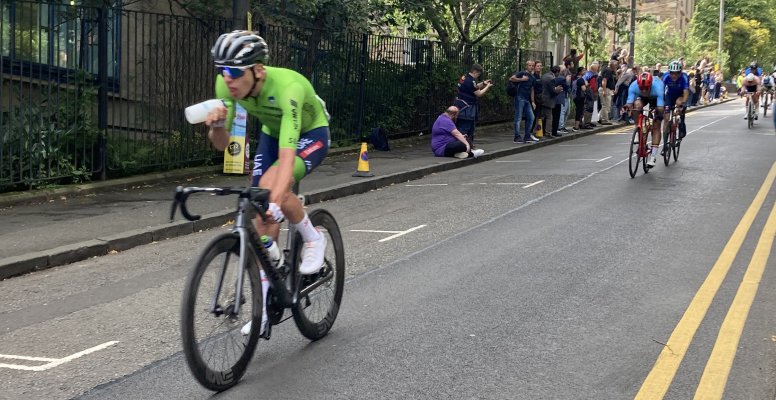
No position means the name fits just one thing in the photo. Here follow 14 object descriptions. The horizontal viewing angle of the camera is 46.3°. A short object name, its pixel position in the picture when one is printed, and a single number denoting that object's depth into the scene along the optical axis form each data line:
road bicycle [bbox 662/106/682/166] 16.50
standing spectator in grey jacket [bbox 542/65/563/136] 23.59
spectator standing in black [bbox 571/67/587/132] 26.88
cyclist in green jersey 4.94
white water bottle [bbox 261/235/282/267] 5.17
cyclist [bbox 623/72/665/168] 15.53
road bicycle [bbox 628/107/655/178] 15.02
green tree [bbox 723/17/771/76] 79.06
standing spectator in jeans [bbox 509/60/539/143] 22.30
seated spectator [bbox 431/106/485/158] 18.91
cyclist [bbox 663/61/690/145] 16.42
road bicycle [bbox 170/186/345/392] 4.60
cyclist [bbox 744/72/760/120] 28.42
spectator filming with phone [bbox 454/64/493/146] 19.73
